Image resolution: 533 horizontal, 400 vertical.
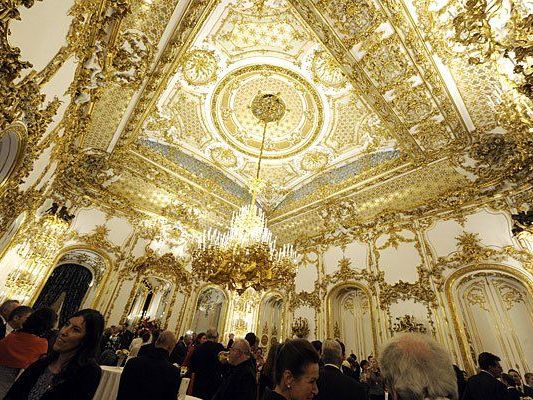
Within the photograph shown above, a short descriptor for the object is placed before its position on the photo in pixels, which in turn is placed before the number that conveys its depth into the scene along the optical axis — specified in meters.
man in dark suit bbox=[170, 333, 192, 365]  4.36
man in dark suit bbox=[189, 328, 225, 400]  3.33
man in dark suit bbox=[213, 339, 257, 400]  2.24
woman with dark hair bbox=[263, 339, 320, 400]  1.49
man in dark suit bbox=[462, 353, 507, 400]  2.99
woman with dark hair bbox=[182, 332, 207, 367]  5.18
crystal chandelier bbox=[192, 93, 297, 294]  5.08
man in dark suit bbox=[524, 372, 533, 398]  4.35
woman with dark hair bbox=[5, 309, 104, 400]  1.44
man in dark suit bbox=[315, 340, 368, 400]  2.17
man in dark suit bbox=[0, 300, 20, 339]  3.20
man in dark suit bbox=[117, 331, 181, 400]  2.23
